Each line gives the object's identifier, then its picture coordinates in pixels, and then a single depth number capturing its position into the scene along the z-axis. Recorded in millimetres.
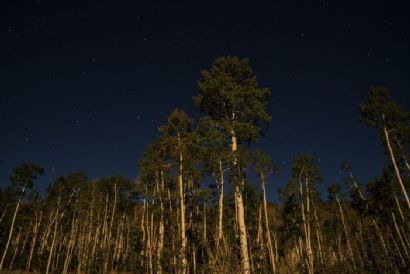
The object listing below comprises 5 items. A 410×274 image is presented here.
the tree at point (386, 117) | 21359
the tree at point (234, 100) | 14562
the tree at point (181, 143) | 20031
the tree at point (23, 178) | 33719
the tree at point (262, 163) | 14241
